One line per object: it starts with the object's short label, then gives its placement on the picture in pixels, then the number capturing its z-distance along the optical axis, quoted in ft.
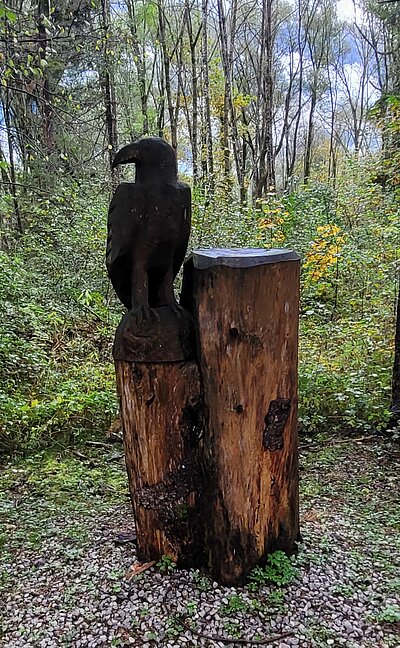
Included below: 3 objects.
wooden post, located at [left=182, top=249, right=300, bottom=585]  5.30
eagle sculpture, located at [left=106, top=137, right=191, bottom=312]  5.51
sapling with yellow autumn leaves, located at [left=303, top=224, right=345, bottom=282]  17.08
